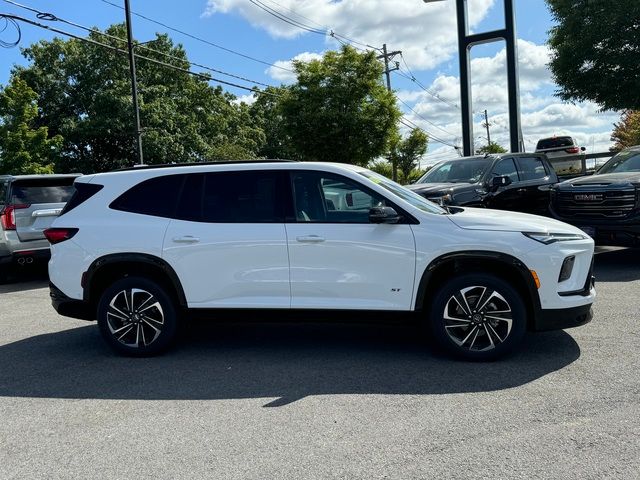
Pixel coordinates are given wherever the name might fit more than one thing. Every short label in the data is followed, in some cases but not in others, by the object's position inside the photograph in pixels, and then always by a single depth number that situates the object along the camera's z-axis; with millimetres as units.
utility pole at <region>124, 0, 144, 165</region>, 20844
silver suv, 9844
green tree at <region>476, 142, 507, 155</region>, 64906
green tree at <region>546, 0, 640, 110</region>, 16453
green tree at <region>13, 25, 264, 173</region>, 36469
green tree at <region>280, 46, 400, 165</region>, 24250
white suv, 4914
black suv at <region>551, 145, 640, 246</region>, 8734
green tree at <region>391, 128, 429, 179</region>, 40781
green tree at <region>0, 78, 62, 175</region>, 27828
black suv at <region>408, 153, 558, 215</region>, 10258
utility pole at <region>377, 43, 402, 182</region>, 37031
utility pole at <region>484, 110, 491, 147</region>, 84075
